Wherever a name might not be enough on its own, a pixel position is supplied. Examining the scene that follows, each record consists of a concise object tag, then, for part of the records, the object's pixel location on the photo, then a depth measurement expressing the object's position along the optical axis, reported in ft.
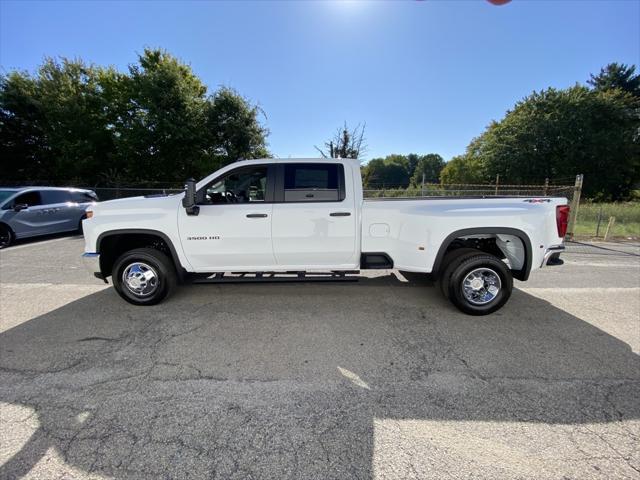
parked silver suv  26.37
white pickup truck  11.91
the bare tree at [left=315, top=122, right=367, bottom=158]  60.08
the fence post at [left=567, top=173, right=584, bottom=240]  31.23
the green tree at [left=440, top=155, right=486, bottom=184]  126.25
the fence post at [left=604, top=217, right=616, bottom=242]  31.69
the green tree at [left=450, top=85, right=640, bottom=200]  92.89
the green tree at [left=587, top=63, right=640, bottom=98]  116.67
